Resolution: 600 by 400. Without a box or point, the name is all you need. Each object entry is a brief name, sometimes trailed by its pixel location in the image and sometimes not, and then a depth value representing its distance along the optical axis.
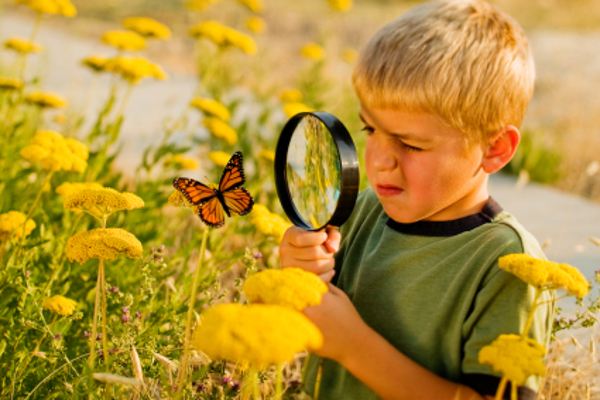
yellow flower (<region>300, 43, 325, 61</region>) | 5.27
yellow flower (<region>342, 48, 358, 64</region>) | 6.80
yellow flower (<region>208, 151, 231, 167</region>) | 3.23
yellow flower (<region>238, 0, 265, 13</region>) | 5.16
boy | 1.56
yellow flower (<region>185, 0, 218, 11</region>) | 4.89
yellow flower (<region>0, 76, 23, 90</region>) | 3.23
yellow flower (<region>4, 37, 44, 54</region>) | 3.63
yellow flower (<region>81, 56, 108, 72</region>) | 3.49
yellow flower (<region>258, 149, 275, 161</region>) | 3.40
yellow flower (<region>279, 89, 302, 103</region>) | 4.57
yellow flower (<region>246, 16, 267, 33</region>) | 5.95
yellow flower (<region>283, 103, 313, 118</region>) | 3.75
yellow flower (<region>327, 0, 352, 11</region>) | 5.53
